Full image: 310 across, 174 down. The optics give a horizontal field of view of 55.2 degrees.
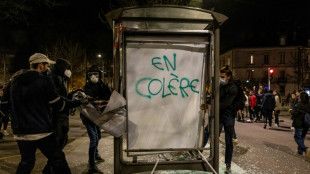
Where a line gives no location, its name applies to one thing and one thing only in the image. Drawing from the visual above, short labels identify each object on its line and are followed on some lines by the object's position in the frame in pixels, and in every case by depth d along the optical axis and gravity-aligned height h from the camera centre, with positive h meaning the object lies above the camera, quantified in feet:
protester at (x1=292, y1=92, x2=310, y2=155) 23.95 -3.27
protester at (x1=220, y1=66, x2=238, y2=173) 17.46 -1.72
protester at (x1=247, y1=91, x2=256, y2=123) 51.60 -3.87
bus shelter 12.68 -0.18
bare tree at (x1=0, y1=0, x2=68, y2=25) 36.19 +9.08
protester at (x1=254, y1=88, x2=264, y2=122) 51.46 -3.82
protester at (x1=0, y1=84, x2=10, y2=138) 31.58 -4.44
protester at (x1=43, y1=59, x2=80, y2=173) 14.07 -0.65
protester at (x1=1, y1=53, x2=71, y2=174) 11.82 -1.43
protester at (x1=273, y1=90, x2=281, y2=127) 43.60 -3.91
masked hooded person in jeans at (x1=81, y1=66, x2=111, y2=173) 17.42 -0.87
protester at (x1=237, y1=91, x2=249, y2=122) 51.59 -5.74
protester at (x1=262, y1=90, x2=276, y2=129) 40.93 -3.35
